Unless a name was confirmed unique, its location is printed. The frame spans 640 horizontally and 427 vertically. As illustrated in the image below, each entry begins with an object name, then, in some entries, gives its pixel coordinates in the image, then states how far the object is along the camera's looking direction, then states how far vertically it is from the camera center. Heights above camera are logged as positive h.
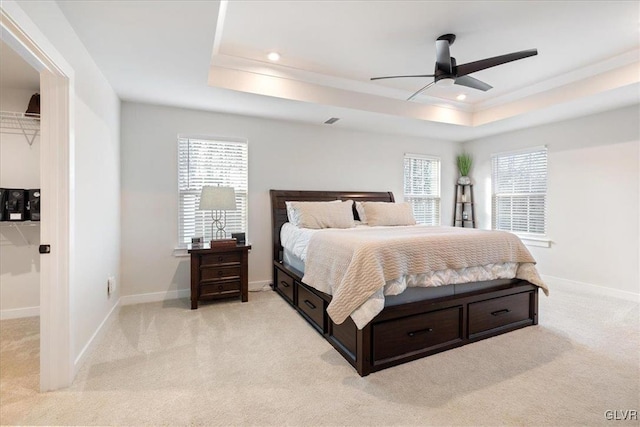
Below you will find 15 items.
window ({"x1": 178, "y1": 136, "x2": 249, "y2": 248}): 3.77 +0.40
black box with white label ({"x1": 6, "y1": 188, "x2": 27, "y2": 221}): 2.88 +0.01
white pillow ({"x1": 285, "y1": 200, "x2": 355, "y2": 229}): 3.70 -0.09
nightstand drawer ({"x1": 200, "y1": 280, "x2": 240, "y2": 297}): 3.35 -0.94
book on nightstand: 3.39 -0.41
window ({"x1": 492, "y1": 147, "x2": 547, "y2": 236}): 4.57 +0.29
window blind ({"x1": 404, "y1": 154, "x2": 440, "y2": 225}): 5.35 +0.41
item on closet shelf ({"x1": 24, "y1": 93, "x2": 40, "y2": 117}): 2.96 +1.00
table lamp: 3.39 +0.10
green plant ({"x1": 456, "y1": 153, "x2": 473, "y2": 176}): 5.61 +0.86
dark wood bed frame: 2.11 -0.94
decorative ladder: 5.61 +0.01
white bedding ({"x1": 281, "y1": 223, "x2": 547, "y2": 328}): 2.01 -0.57
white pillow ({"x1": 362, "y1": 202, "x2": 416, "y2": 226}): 4.13 -0.07
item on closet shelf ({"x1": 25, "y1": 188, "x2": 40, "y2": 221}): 2.94 +0.01
